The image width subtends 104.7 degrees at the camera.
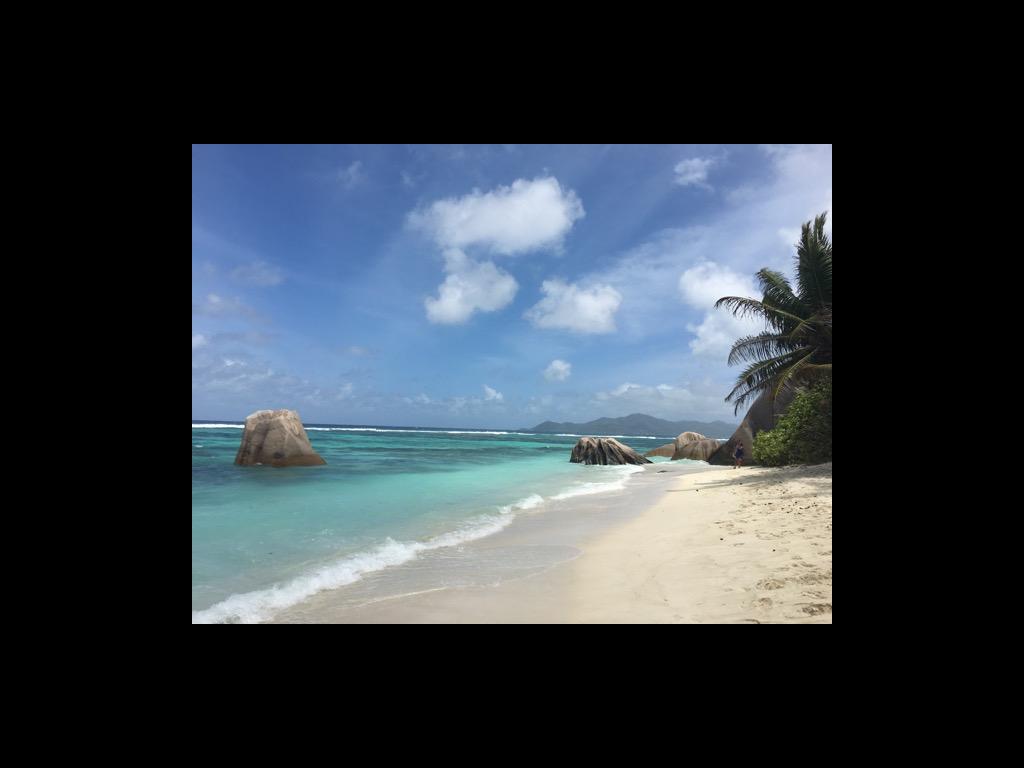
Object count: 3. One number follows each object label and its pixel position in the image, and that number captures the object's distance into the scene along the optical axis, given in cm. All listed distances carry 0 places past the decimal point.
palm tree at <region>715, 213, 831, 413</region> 1384
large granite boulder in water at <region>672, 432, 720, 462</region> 2997
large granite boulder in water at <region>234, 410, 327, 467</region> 1734
